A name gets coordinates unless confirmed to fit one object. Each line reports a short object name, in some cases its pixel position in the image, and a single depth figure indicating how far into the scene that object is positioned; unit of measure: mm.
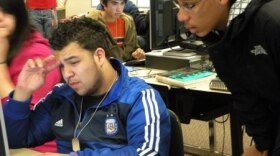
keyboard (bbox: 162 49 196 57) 3592
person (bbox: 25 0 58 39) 6743
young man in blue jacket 2334
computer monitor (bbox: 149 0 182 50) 3624
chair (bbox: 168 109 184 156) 2434
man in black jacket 2010
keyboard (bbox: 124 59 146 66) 4016
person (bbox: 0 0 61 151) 2605
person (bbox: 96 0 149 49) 6486
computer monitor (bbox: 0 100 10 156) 1781
